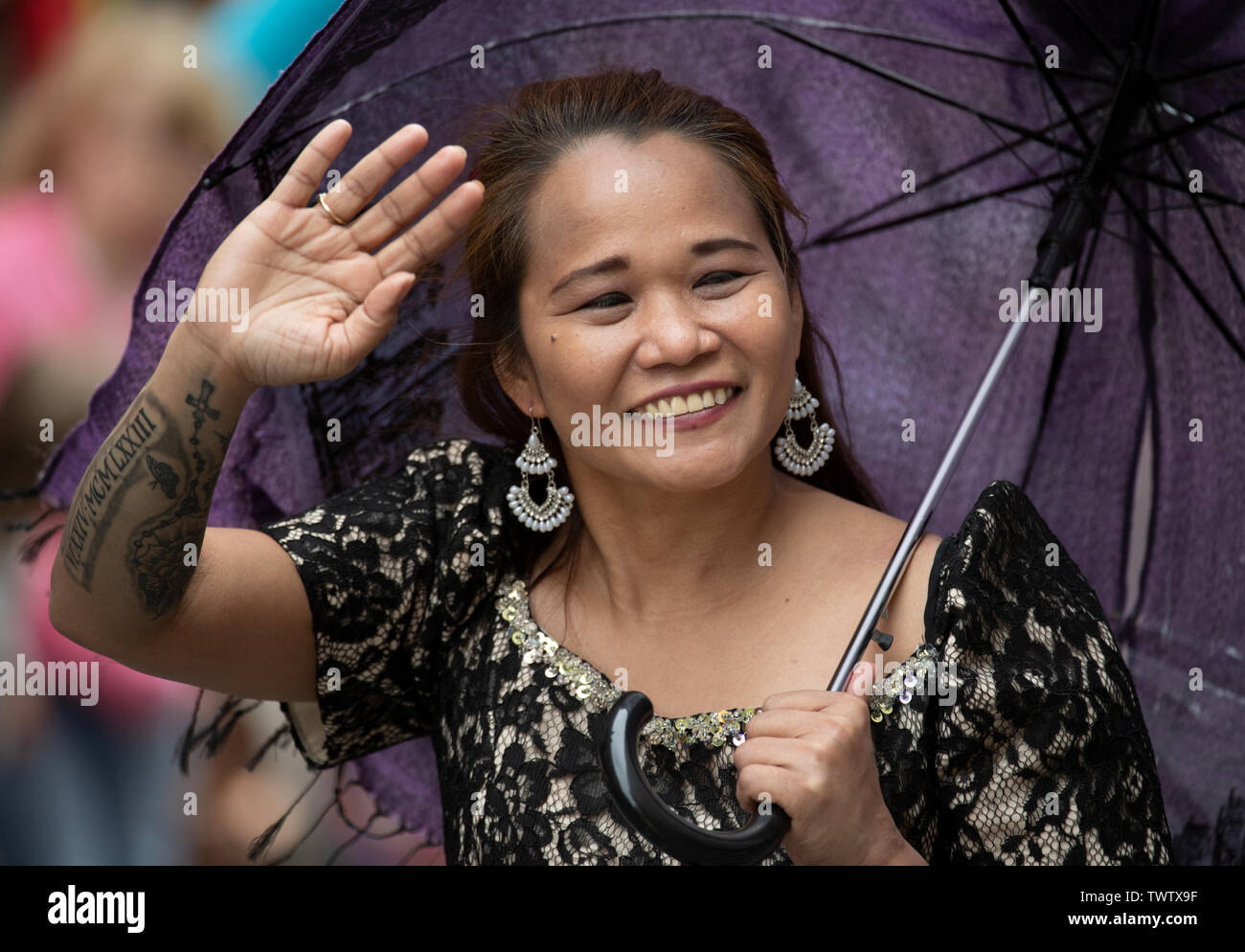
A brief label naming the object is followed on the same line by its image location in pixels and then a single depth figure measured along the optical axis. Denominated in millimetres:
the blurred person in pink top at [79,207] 2623
